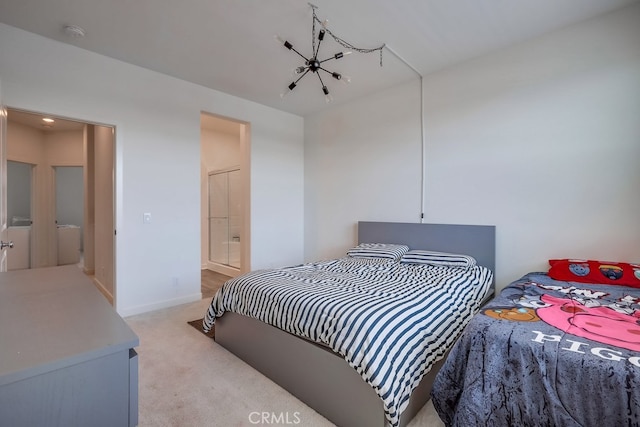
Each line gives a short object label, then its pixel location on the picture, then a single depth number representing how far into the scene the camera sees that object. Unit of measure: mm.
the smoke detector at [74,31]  2602
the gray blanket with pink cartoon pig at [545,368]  1106
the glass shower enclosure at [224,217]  5543
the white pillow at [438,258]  2992
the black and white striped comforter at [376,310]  1525
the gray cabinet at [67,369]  680
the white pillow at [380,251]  3436
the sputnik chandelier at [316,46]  2321
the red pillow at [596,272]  2188
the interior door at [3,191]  2133
